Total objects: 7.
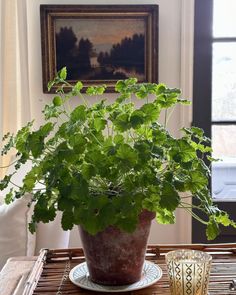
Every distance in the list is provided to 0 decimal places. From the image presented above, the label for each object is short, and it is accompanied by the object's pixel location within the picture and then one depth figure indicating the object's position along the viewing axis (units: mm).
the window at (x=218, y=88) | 2447
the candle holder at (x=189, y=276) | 927
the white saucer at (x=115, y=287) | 996
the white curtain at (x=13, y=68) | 2365
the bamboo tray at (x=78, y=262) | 1004
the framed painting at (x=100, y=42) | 2387
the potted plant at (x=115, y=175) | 887
